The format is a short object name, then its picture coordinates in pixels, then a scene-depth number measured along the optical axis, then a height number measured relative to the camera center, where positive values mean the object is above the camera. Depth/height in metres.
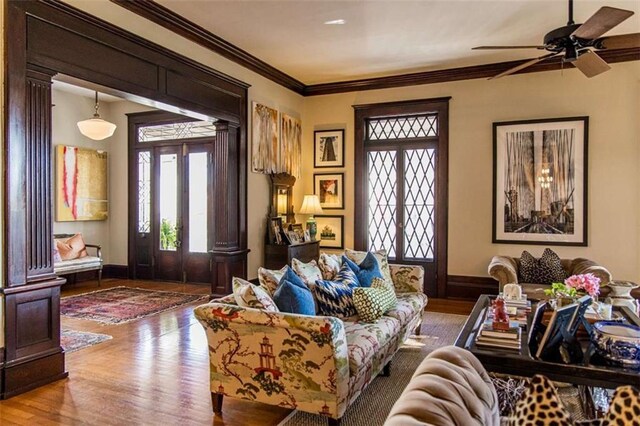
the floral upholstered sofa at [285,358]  2.42 -0.91
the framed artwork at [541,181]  5.66 +0.34
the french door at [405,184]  6.40 +0.35
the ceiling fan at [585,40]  2.86 +1.27
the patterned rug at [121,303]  5.25 -1.33
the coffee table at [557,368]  2.12 -0.83
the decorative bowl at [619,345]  2.17 -0.71
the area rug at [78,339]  4.12 -1.34
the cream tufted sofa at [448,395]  0.99 -0.48
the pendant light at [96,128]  5.95 +1.10
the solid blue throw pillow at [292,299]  2.79 -0.61
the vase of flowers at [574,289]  2.92 -0.58
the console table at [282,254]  6.01 -0.67
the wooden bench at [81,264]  6.43 -0.90
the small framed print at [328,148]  7.00 +0.96
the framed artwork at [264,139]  5.98 +0.97
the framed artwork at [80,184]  7.16 +0.39
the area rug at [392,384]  2.71 -1.34
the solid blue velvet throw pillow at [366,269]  3.97 -0.59
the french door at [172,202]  7.31 +0.08
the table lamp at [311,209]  6.71 -0.04
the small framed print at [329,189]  7.01 +0.29
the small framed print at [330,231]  7.02 -0.40
